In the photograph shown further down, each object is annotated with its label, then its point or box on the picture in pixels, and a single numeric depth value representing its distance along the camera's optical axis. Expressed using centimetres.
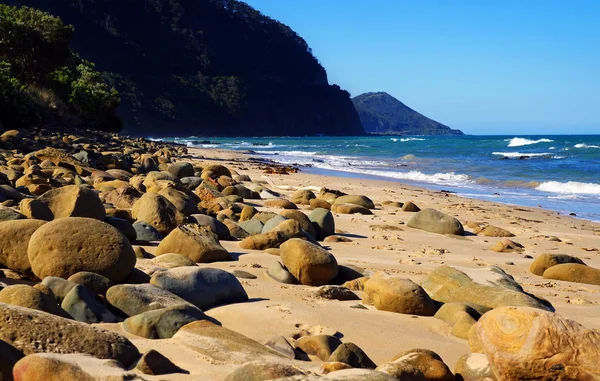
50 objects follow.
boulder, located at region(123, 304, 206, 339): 332
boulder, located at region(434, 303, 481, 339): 388
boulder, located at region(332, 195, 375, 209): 1050
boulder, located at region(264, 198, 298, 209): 976
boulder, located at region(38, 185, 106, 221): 563
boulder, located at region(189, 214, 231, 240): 664
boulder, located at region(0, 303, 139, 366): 269
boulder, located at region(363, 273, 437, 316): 427
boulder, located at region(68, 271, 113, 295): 379
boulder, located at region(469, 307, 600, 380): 281
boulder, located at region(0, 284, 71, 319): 315
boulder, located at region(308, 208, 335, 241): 746
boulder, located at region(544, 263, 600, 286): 577
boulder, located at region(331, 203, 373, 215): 995
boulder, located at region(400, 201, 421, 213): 1059
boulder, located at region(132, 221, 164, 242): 612
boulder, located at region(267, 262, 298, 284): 497
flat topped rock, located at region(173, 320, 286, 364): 304
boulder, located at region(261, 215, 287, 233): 668
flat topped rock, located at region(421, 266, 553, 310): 441
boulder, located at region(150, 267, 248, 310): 401
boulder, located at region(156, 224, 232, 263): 540
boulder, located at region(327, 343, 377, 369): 306
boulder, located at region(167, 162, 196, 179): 1220
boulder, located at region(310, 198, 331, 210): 999
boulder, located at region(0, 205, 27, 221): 495
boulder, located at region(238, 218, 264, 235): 695
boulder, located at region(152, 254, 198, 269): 490
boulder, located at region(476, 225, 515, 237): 875
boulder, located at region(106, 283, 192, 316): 362
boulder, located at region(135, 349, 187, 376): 271
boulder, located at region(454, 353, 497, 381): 308
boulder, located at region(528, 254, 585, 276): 614
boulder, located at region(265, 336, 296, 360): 325
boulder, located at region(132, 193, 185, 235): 646
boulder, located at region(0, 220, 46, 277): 430
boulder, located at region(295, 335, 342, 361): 328
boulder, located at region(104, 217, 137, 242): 588
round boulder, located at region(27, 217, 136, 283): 412
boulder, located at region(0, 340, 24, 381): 245
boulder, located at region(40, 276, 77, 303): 357
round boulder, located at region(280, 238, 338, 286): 493
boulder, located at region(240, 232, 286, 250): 620
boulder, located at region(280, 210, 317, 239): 705
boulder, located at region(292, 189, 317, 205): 1077
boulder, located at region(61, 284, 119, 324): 344
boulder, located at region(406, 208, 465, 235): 852
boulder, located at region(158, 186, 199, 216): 729
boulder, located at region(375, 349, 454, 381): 295
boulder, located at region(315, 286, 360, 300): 456
